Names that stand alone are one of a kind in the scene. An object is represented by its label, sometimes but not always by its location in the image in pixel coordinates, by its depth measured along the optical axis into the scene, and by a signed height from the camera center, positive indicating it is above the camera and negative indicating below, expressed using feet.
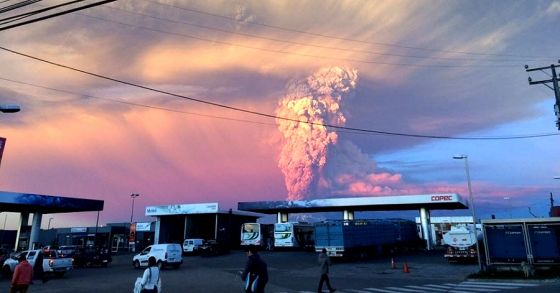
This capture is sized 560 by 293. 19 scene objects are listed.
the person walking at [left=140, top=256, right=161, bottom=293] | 31.68 -2.64
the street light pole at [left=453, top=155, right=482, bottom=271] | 101.14 +16.37
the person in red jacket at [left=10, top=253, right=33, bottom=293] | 45.16 -3.42
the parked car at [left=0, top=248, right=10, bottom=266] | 102.17 -3.52
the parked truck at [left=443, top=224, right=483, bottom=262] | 103.76 +0.31
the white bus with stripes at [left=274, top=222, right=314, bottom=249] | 162.91 +3.90
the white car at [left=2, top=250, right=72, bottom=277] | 86.74 -3.75
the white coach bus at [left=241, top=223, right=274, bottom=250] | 165.48 +4.69
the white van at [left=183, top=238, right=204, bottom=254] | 168.25 +0.32
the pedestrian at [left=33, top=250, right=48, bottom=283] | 78.35 -3.68
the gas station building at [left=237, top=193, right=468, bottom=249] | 166.92 +17.78
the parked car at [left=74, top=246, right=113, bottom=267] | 120.06 -3.29
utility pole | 80.02 +34.13
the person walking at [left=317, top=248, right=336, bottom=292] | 57.54 -3.18
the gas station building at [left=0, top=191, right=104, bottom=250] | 140.87 +14.87
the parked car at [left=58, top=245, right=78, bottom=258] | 113.53 -1.54
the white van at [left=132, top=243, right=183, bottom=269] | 104.78 -2.44
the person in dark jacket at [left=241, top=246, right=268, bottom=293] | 33.47 -2.29
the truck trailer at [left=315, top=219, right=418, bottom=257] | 117.79 +2.69
